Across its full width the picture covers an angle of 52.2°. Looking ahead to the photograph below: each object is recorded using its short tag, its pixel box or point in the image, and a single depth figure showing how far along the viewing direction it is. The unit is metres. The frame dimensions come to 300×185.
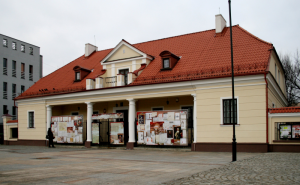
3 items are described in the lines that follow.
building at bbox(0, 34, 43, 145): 45.75
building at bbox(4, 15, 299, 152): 17.28
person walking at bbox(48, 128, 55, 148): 24.10
